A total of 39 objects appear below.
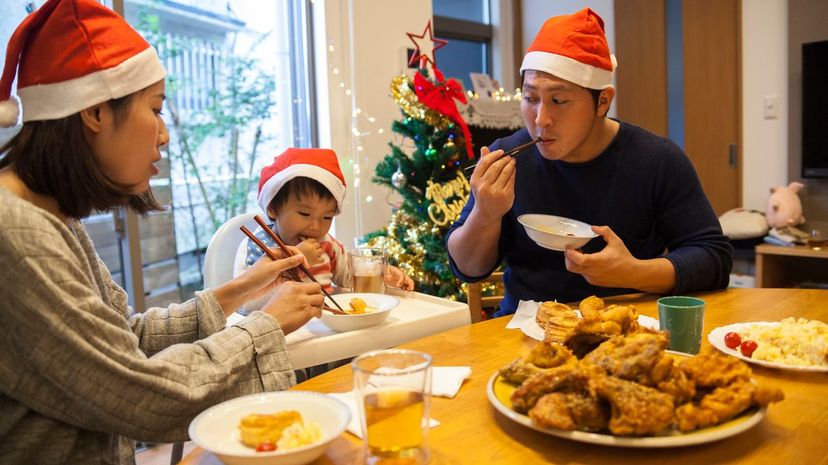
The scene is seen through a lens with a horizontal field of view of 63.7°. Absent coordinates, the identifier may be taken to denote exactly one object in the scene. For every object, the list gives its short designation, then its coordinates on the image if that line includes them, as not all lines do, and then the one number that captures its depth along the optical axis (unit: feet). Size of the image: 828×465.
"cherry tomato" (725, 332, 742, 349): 3.97
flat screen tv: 13.01
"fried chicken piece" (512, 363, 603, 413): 2.78
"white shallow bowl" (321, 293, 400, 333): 4.95
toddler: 6.85
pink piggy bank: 13.32
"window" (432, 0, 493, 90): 16.33
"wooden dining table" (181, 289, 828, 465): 2.76
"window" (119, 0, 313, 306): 10.45
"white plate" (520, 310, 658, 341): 4.43
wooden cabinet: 13.52
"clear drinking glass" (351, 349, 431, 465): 2.68
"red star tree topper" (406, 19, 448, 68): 12.37
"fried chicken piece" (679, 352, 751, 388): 2.88
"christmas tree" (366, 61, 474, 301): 10.19
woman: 3.06
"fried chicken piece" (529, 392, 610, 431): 2.71
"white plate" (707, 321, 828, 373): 3.57
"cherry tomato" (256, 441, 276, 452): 2.68
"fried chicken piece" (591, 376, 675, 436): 2.63
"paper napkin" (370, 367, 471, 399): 3.55
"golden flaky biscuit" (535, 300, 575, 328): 4.35
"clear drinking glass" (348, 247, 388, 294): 5.76
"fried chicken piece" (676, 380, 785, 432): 2.72
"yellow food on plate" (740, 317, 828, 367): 3.65
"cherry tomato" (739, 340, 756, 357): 3.80
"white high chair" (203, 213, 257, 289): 6.99
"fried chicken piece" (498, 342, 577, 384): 3.21
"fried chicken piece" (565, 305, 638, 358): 3.41
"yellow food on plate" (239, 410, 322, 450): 2.73
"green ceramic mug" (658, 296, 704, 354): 3.83
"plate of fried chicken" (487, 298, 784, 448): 2.65
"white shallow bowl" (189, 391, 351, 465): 2.61
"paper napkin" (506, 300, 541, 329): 4.84
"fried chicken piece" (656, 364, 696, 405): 2.78
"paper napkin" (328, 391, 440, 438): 3.11
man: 5.84
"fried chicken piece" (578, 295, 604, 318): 4.16
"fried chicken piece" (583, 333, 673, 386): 2.79
